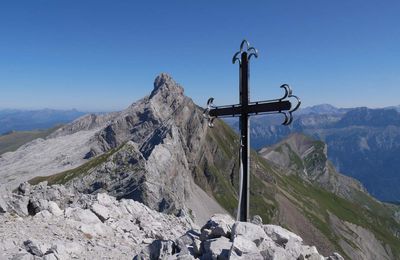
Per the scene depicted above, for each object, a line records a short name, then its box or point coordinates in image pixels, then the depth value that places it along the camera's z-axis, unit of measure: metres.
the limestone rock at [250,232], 15.32
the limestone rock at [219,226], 16.42
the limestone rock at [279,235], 16.12
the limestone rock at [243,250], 13.79
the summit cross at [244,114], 16.17
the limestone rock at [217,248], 14.60
